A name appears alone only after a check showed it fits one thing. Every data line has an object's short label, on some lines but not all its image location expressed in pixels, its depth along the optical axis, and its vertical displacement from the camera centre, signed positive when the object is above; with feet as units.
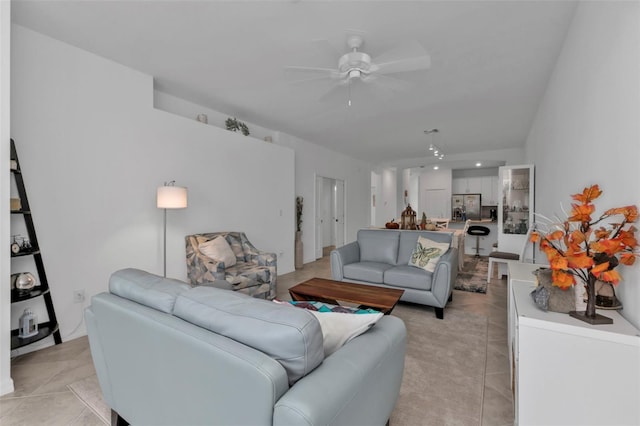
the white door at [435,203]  28.84 +0.77
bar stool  23.45 -1.66
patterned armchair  11.06 -2.46
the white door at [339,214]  25.44 -0.40
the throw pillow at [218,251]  11.77 -1.75
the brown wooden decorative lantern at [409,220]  16.30 -0.54
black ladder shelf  7.63 -2.10
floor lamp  10.59 +0.38
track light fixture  18.29 +4.74
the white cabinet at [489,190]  27.09 +2.01
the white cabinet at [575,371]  3.54 -2.06
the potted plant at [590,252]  3.70 -0.54
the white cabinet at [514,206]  15.80 +0.31
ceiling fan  7.86 +4.27
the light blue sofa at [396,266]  10.61 -2.39
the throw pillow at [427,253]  11.46 -1.74
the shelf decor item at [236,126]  14.84 +4.32
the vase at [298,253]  19.42 -2.97
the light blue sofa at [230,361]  2.95 -1.83
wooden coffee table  8.45 -2.67
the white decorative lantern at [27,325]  7.83 -3.23
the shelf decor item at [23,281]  7.82 -2.04
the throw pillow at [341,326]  4.17 -1.69
